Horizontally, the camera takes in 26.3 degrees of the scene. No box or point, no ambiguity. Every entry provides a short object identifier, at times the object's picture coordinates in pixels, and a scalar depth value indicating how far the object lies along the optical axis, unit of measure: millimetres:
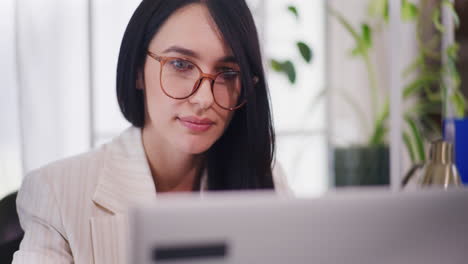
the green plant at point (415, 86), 2244
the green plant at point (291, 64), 2238
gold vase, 1369
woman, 1279
